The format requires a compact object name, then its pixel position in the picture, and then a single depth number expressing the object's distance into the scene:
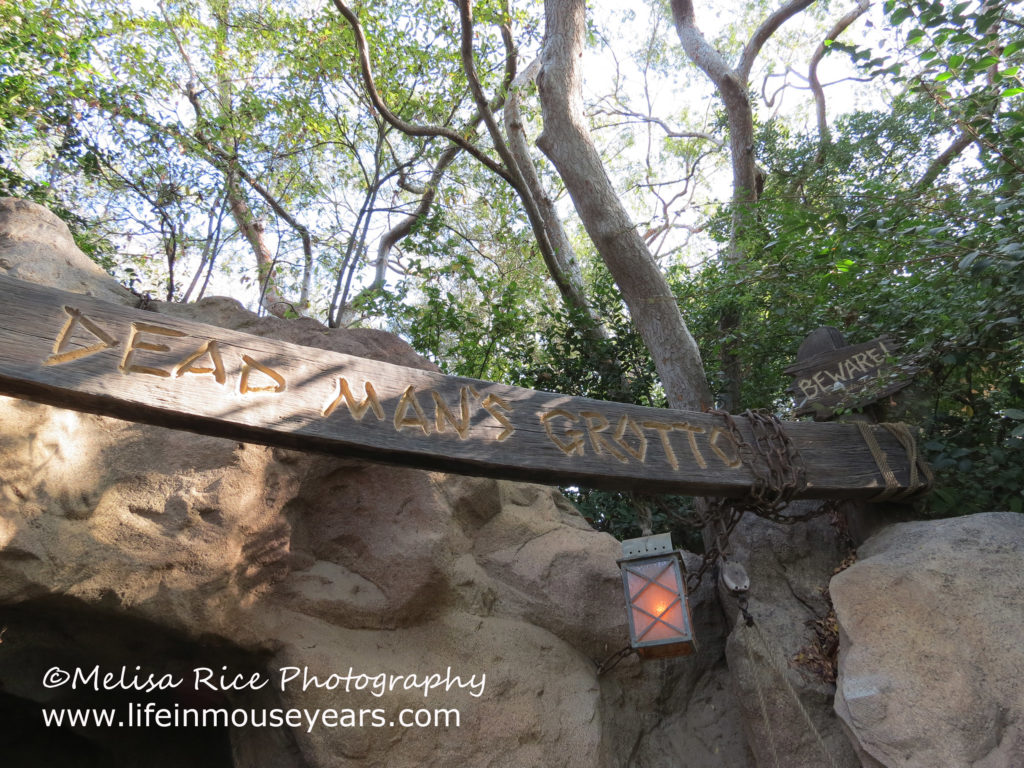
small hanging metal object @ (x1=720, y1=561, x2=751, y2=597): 3.36
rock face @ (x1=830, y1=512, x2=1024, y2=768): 2.86
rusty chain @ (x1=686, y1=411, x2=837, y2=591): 3.49
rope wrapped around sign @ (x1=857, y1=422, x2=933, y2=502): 3.75
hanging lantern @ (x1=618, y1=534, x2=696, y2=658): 3.09
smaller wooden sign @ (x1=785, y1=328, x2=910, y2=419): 4.00
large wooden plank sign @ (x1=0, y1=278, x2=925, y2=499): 2.33
